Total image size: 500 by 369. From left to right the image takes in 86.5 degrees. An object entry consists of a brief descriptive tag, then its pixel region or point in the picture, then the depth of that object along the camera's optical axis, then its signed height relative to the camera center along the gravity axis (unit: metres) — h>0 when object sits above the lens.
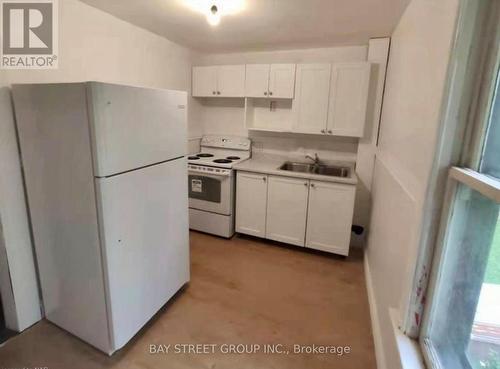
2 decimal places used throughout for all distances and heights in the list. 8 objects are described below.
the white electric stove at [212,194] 3.04 -0.83
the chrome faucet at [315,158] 3.21 -0.39
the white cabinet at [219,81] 3.19 +0.50
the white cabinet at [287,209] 2.81 -0.90
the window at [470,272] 0.86 -0.50
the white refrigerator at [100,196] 1.38 -0.45
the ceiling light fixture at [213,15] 1.93 +0.76
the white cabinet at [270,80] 2.93 +0.48
